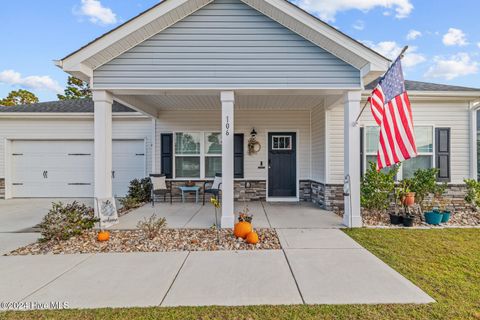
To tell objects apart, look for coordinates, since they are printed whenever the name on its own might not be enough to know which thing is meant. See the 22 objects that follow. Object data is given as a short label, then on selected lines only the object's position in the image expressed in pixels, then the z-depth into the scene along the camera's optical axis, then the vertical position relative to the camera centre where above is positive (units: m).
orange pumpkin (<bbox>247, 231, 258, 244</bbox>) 4.17 -1.32
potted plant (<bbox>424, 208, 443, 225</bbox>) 5.30 -1.24
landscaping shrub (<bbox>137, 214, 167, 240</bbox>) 4.43 -1.27
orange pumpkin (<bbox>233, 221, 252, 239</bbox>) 4.35 -1.23
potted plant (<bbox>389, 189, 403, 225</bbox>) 5.32 -1.25
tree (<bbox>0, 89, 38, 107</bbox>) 18.37 +4.61
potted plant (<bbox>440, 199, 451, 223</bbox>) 5.44 -1.25
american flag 4.18 +0.64
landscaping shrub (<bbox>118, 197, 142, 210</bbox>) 7.02 -1.26
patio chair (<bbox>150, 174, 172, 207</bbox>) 7.46 -0.83
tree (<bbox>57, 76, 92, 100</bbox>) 19.16 +5.09
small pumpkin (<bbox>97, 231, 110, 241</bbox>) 4.36 -1.34
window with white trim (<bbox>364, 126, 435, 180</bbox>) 6.91 +0.26
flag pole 4.25 +1.75
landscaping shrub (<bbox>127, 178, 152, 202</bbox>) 7.75 -0.98
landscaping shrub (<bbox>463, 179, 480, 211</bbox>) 6.04 -0.82
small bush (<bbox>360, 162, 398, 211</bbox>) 5.59 -0.69
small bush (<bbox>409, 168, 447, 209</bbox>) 5.76 -0.61
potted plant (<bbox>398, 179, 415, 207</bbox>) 5.60 -0.84
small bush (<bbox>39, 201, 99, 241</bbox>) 4.33 -1.14
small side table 7.67 -0.93
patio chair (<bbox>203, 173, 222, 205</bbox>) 7.36 -0.86
